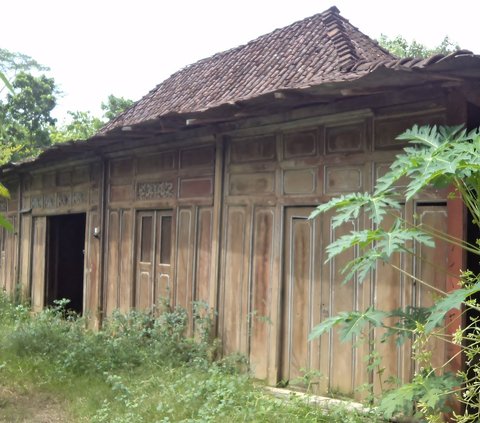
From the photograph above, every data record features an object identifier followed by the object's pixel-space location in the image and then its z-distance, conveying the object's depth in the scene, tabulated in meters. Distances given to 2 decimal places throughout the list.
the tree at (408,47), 19.91
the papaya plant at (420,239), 3.29
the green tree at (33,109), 23.56
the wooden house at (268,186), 4.87
